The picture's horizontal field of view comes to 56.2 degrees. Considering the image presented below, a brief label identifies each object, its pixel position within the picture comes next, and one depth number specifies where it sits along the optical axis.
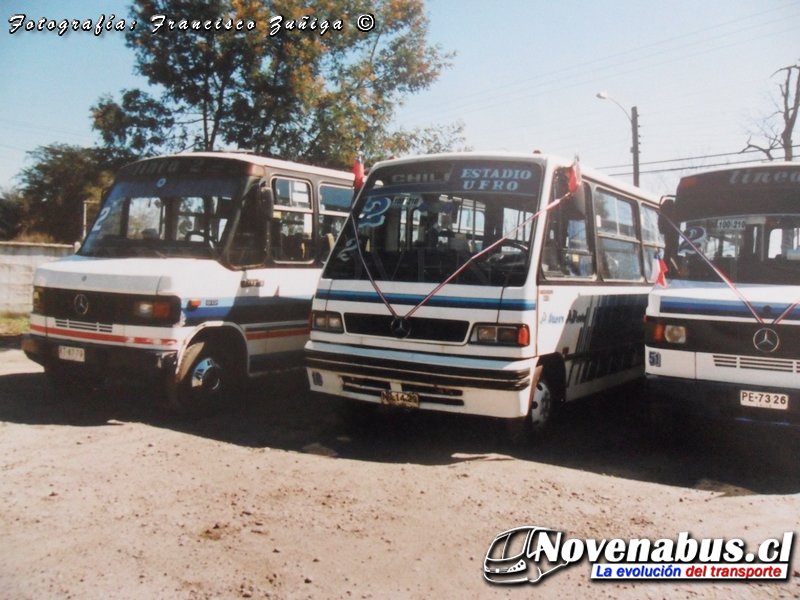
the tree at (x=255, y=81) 11.77
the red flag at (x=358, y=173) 7.23
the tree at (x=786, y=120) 26.08
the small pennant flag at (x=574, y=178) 6.30
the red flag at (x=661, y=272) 6.86
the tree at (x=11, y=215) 42.09
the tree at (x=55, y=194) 41.88
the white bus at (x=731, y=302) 5.78
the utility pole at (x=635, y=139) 25.75
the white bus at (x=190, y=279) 6.94
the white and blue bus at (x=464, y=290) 5.98
